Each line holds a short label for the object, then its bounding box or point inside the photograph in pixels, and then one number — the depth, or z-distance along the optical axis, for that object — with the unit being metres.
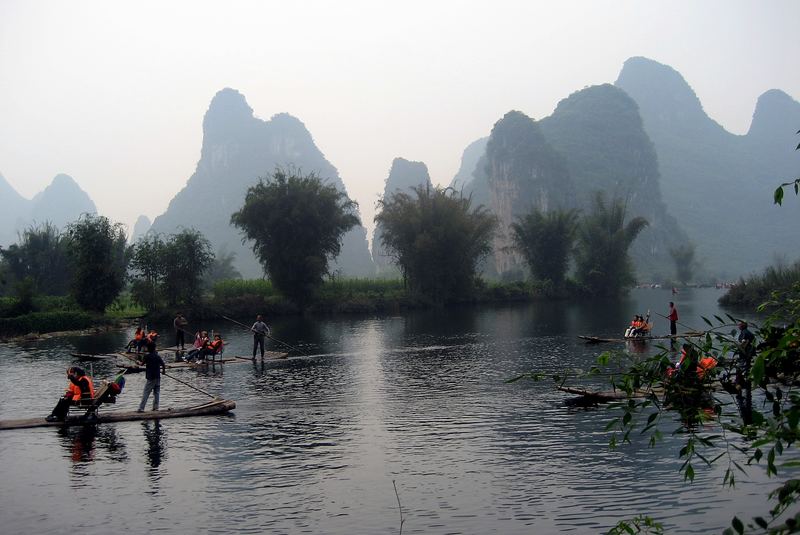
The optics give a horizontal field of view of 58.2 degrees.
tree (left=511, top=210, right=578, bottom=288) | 94.06
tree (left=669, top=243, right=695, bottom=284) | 146.25
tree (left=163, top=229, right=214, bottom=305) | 62.97
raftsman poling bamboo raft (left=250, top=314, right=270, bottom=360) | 32.53
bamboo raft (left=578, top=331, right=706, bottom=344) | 36.00
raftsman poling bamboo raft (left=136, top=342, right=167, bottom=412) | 19.88
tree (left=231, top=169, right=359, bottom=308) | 70.19
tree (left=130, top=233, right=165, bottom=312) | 61.91
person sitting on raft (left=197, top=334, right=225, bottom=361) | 31.85
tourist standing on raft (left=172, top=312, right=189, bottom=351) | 35.78
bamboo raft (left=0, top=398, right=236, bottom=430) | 18.83
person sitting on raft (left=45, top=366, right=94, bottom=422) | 18.97
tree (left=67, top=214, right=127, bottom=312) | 59.00
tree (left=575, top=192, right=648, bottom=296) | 94.75
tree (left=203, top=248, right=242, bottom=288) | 114.84
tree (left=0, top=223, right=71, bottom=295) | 75.12
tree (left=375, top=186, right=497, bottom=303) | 78.75
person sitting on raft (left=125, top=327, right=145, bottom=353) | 35.34
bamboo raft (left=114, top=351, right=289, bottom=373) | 30.69
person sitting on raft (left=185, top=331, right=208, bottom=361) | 31.76
